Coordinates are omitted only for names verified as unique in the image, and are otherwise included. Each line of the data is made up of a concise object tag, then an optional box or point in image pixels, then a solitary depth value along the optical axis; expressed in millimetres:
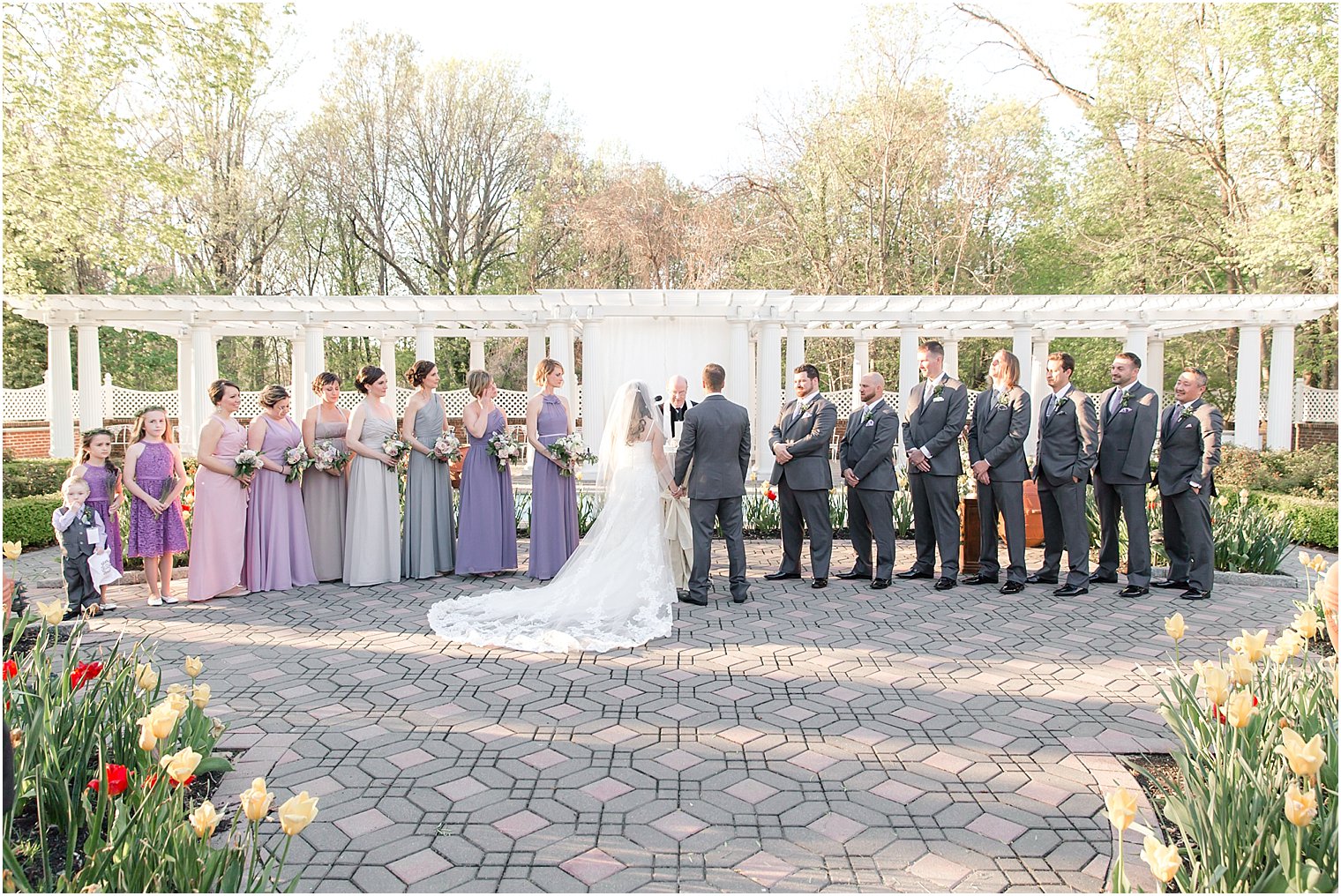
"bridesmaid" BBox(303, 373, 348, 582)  8344
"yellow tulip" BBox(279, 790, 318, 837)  2072
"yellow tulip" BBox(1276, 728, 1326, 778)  2260
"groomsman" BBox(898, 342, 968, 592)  8203
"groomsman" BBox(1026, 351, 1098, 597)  7836
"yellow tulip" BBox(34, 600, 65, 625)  3512
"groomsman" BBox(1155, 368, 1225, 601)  7602
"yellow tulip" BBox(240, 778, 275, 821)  2135
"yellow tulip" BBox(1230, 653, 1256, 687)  2949
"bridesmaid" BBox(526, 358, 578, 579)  8453
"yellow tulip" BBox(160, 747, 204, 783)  2297
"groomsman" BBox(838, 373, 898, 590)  8211
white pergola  18125
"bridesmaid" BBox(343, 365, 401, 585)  8242
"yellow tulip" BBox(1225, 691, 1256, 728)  2613
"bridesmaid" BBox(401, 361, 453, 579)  8508
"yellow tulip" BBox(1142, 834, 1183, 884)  2027
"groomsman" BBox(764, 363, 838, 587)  8219
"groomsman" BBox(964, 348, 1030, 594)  7953
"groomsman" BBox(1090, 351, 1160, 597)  7781
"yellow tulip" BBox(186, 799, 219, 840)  2182
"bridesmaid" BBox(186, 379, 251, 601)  7562
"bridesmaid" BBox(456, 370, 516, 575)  8547
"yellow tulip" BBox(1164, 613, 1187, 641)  3279
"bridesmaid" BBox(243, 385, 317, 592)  7891
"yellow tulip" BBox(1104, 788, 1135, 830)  2121
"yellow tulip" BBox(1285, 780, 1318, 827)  2207
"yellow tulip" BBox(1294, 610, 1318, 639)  3150
